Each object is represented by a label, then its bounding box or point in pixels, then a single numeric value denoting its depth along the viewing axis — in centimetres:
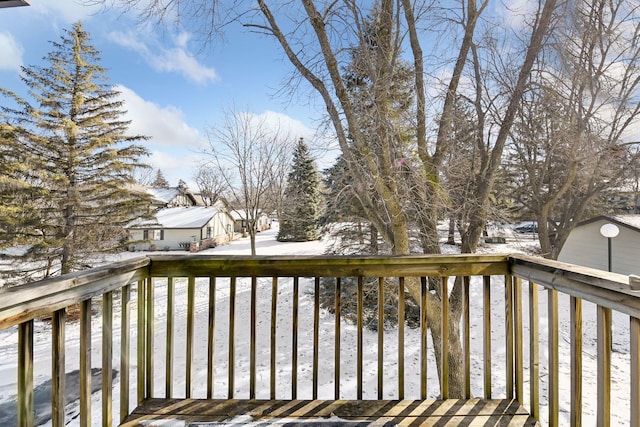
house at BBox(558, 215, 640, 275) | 934
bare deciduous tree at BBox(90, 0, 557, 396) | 368
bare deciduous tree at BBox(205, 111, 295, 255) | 1167
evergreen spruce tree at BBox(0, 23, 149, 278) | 818
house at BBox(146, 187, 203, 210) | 2483
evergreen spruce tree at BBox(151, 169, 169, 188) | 4062
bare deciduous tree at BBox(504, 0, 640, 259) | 469
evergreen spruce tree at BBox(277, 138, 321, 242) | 1730
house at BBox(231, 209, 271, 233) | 2984
